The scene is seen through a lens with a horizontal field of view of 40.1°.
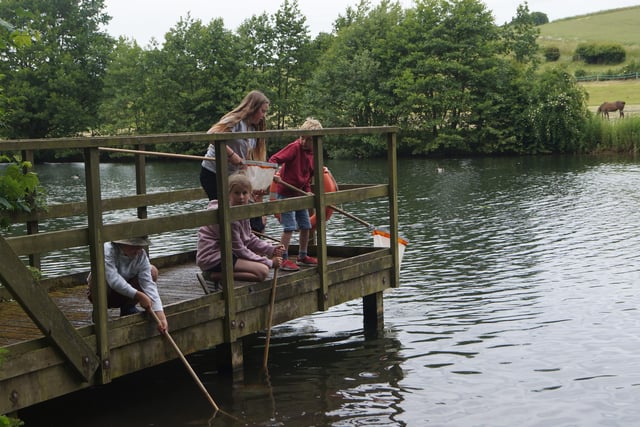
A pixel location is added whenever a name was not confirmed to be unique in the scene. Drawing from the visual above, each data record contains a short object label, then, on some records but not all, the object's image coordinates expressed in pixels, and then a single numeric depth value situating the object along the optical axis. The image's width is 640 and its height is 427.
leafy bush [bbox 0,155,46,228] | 4.63
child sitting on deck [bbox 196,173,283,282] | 8.77
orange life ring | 10.66
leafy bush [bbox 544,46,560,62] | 98.88
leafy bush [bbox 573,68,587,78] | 86.81
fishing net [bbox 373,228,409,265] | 11.73
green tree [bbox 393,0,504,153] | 61.12
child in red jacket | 10.59
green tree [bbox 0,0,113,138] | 73.19
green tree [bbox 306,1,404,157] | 64.88
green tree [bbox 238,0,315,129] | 73.19
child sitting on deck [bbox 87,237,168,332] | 7.54
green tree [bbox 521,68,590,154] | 56.44
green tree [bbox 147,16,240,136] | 72.62
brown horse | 59.29
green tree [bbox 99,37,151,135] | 75.44
